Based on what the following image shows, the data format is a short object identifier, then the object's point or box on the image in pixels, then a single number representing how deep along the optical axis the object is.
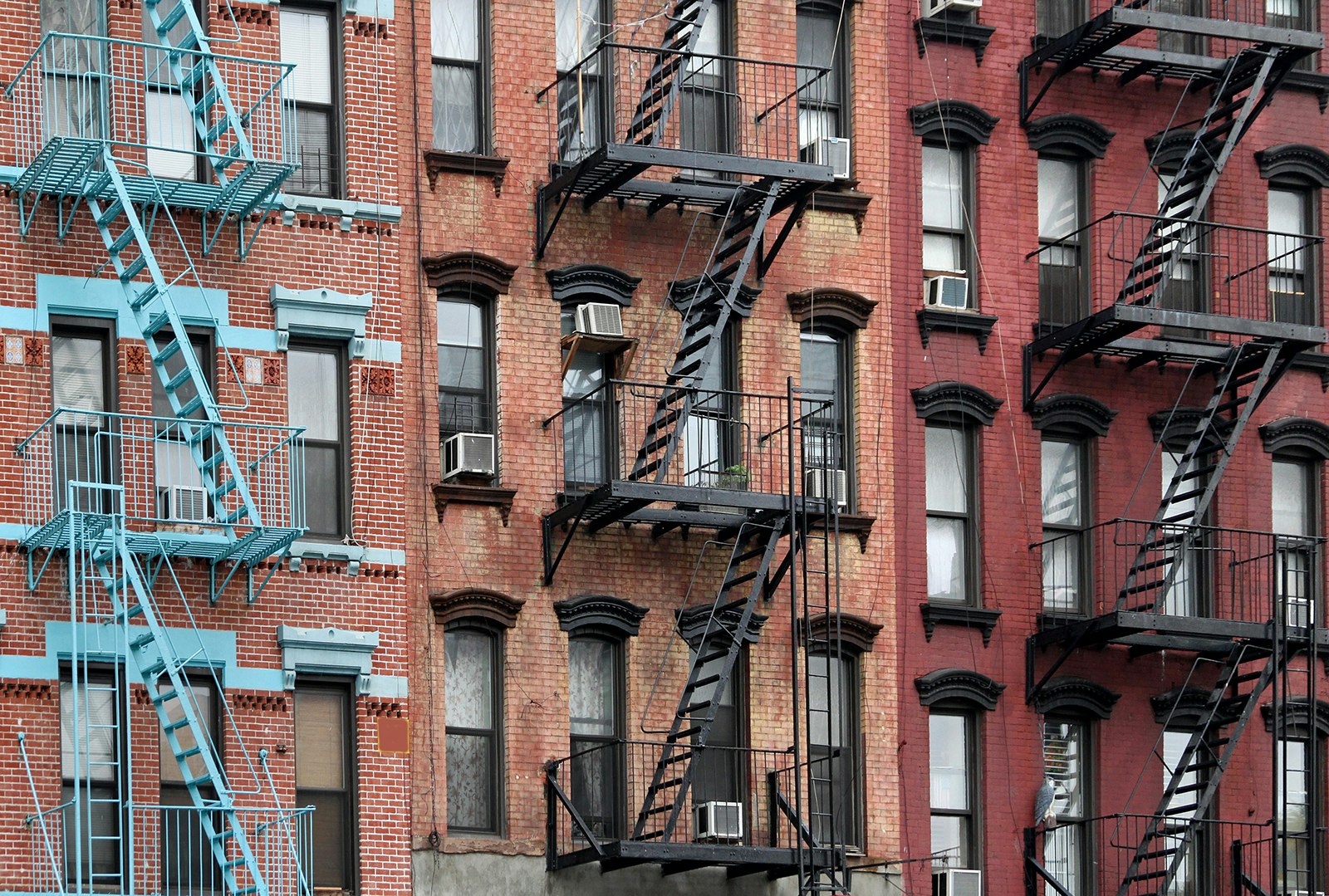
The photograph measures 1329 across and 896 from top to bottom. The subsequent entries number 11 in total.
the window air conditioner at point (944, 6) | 37.44
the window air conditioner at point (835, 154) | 36.50
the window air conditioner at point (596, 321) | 34.72
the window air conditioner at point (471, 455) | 33.72
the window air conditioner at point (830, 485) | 35.62
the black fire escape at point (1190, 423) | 36.31
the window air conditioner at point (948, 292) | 36.91
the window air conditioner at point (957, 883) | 35.72
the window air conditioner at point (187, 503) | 32.06
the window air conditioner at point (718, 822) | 33.78
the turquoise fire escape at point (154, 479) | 31.16
